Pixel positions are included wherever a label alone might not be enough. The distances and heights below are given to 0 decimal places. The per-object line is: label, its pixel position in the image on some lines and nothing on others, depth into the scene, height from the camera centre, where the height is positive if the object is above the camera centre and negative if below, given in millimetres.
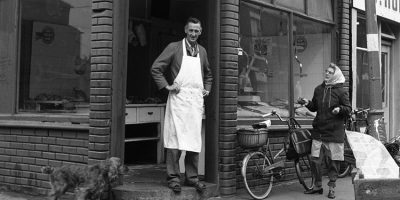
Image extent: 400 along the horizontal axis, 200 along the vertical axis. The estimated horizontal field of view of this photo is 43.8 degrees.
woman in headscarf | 7109 -68
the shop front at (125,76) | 6168 +627
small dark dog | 5547 -678
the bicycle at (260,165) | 6844 -644
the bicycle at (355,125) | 9016 -81
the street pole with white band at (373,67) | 6844 +754
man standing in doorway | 6336 +224
